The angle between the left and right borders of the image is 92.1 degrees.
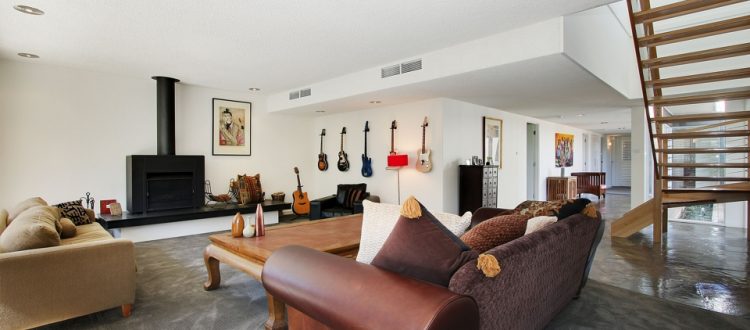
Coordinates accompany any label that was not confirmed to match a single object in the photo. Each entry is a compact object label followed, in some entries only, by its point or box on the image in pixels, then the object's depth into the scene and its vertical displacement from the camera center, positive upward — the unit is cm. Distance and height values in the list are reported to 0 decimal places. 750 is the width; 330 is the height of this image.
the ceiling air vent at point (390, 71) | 458 +118
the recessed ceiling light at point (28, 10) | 295 +128
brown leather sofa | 113 -47
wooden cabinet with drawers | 546 -38
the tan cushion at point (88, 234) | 309 -65
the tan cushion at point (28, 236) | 223 -46
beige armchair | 212 -74
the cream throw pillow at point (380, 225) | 172 -30
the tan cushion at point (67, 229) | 318 -58
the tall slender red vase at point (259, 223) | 297 -49
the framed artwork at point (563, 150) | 955 +33
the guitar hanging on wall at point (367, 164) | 649 -3
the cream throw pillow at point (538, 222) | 210 -36
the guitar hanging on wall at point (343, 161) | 693 +3
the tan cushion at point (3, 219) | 282 -46
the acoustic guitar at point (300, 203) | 658 -75
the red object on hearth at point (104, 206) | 509 -60
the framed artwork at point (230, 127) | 626 +64
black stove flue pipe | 533 +72
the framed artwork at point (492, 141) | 643 +38
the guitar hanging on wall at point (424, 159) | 550 +5
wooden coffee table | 238 -60
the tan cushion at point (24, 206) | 334 -40
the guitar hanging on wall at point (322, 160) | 735 +5
